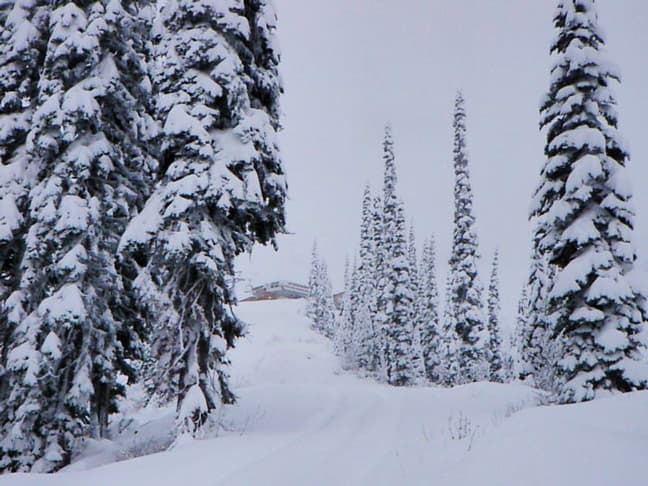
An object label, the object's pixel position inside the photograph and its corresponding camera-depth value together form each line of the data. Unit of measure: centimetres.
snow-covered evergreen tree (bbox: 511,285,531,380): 4557
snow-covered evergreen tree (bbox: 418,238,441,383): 4788
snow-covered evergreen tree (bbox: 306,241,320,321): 7429
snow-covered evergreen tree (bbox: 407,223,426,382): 3962
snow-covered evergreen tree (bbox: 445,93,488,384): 3092
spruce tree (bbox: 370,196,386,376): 3794
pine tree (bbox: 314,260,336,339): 7531
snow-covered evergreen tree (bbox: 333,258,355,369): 4397
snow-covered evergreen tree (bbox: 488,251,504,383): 4106
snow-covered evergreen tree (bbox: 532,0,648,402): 1218
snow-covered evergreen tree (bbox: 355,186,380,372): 4225
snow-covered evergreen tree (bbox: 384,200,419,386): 3519
